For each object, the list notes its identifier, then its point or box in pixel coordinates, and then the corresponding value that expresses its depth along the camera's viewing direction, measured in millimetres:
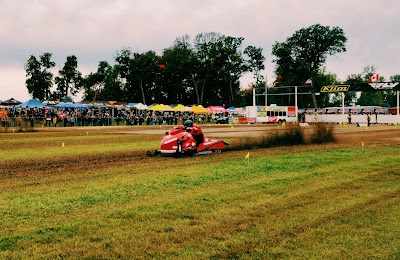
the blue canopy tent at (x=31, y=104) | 53625
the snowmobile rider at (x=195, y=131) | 18312
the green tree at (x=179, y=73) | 115875
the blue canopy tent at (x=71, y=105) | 59738
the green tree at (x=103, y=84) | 123412
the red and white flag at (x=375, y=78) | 72338
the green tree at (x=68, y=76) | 108375
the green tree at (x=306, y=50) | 114375
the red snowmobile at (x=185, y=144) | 17609
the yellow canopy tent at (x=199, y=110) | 79306
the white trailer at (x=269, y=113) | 74500
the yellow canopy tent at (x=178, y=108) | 76125
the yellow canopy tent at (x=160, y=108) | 73125
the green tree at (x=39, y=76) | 99625
